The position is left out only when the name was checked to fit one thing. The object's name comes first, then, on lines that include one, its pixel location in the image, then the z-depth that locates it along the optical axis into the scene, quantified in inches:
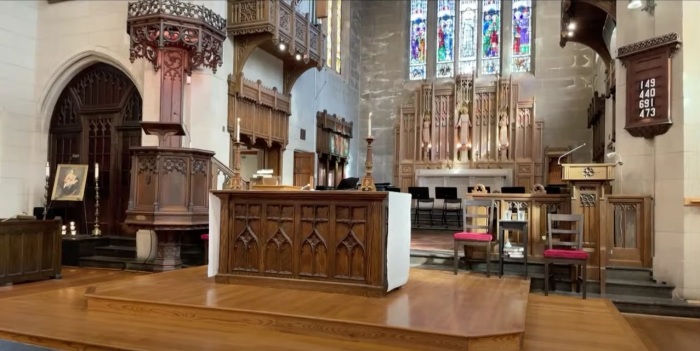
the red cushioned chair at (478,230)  221.9
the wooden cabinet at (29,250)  234.7
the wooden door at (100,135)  325.4
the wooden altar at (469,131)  522.9
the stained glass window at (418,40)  601.9
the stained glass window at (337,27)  528.4
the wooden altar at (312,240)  159.9
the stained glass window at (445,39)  591.5
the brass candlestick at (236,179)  187.2
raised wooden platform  123.5
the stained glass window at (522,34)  553.9
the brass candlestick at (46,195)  314.3
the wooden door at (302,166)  409.4
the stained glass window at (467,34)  580.1
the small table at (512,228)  219.6
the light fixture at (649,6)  234.2
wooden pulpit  246.7
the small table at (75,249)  298.5
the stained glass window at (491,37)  568.4
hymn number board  225.1
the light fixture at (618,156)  249.0
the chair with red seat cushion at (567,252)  202.4
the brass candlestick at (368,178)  159.0
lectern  217.3
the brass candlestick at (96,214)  310.4
